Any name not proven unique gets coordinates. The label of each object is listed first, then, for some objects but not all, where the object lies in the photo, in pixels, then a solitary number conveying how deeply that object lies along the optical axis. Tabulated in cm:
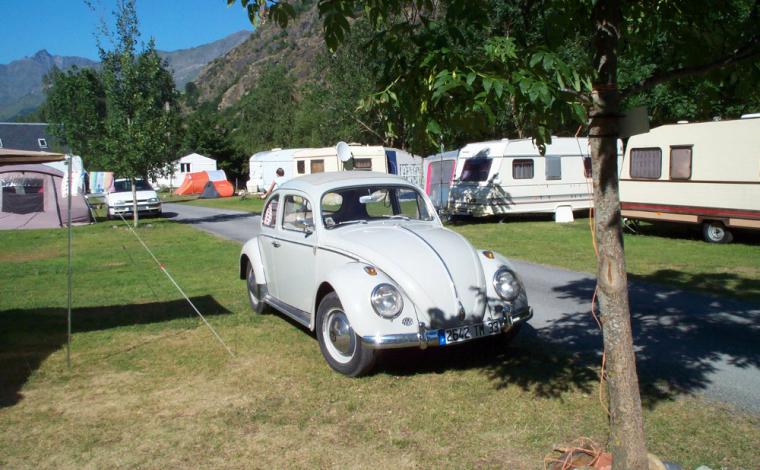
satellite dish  2372
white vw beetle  524
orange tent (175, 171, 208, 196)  4769
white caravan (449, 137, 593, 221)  1977
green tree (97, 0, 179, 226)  2088
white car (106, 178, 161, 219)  2442
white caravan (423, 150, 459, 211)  2127
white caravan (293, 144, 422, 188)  2645
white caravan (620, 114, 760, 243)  1298
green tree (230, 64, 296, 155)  6372
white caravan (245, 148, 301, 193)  3769
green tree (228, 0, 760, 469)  307
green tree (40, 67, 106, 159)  2172
